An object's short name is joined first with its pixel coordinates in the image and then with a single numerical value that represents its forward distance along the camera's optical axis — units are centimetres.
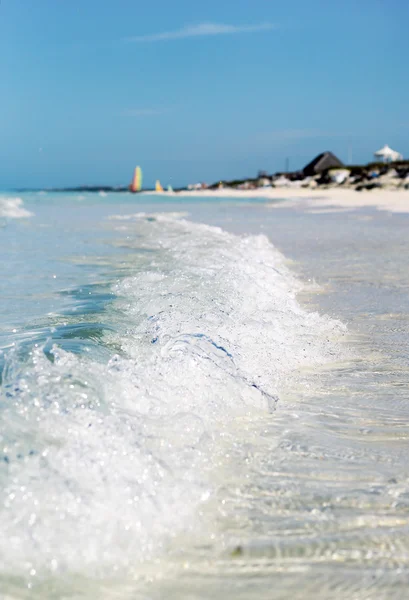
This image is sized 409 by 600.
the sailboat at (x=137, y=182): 9350
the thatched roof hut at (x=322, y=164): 7325
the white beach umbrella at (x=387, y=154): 6894
